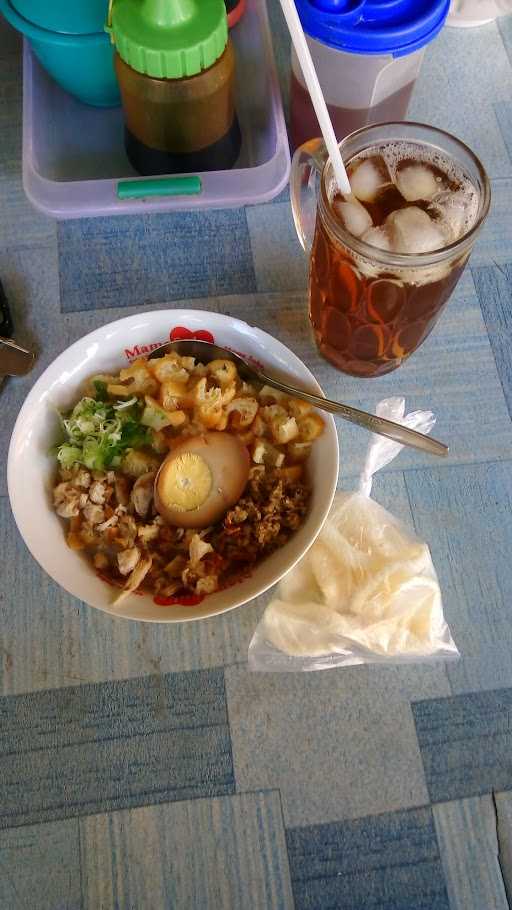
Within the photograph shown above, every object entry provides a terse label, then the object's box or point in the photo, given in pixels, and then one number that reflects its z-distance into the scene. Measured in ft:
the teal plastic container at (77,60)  2.39
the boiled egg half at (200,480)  1.96
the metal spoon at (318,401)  2.04
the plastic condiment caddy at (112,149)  2.55
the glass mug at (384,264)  1.79
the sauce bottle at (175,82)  2.10
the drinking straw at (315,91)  1.58
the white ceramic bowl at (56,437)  1.87
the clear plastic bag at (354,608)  2.01
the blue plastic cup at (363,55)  2.10
